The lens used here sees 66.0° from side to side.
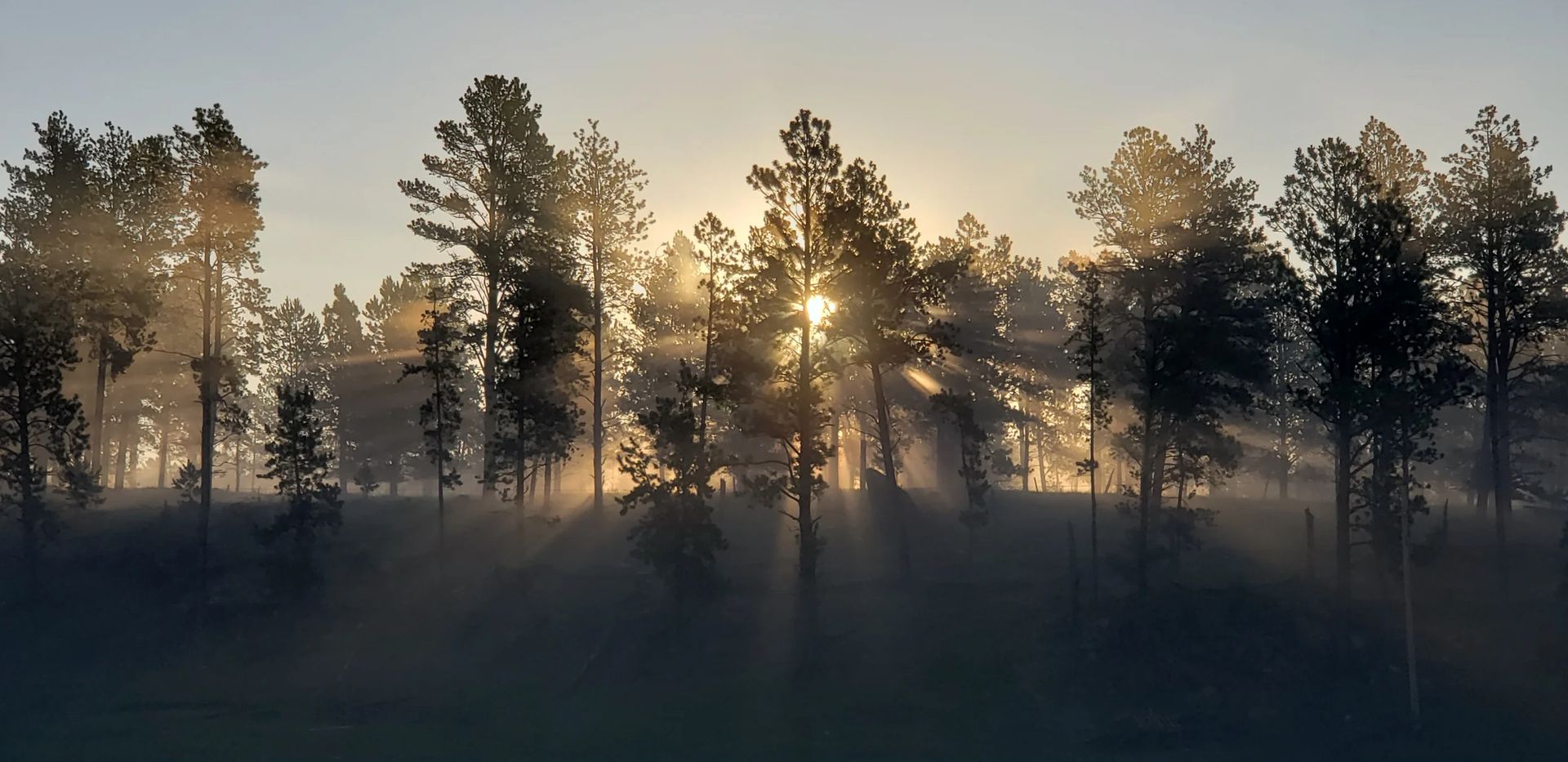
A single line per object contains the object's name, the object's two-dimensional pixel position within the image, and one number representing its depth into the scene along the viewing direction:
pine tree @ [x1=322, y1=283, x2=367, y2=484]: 70.62
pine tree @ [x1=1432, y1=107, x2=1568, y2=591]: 44.50
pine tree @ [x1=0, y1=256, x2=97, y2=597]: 42.16
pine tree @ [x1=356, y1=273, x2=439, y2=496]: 70.38
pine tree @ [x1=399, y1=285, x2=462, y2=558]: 42.78
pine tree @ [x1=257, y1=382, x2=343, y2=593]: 41.91
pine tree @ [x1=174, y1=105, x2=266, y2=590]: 42.53
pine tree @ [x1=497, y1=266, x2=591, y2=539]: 44.06
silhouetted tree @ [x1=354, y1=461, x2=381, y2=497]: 60.59
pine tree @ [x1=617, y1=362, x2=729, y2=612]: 40.19
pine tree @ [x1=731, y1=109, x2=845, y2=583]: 38.06
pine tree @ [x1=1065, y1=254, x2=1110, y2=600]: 39.22
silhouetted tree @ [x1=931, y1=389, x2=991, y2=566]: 41.53
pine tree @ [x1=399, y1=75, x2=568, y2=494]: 46.00
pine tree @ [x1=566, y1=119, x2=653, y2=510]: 50.84
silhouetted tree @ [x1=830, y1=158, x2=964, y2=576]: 38.22
